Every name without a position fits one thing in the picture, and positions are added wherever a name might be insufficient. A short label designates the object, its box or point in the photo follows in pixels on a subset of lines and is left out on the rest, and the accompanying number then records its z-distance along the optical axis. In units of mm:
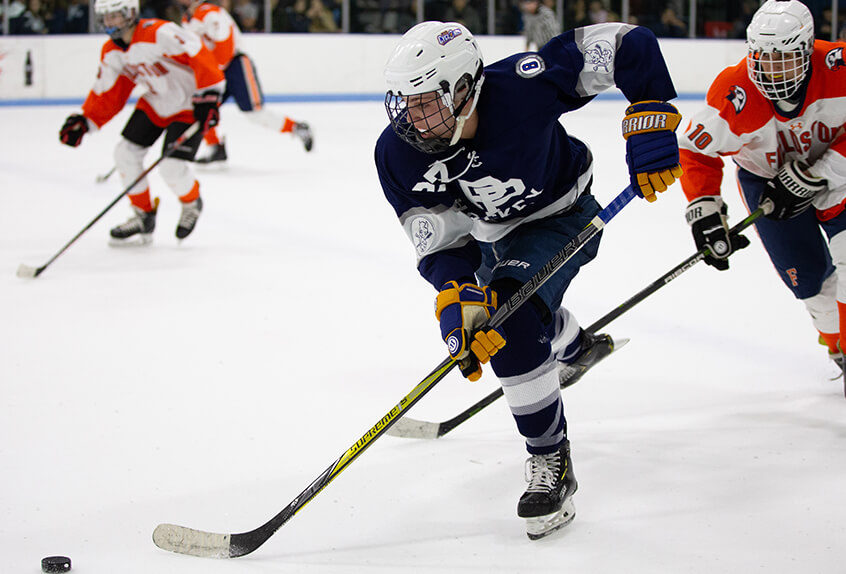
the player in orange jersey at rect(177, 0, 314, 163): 13023
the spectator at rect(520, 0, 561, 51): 19078
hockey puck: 3391
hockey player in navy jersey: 3566
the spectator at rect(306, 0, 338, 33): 21719
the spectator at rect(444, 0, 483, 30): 22359
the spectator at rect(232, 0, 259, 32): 21125
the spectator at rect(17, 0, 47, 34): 19219
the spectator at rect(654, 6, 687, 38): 22953
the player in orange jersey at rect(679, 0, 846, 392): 4500
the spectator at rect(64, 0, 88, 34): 19734
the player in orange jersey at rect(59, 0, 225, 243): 8656
